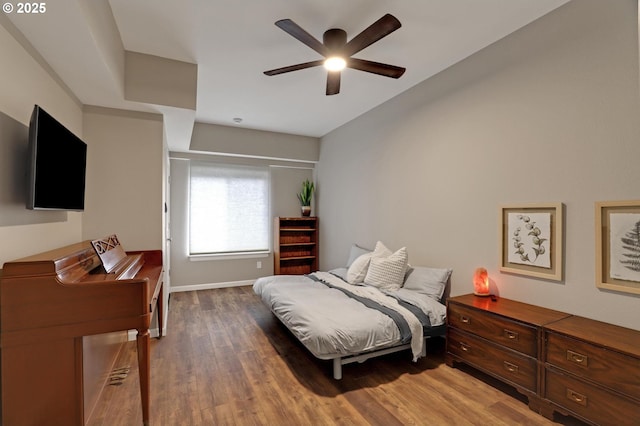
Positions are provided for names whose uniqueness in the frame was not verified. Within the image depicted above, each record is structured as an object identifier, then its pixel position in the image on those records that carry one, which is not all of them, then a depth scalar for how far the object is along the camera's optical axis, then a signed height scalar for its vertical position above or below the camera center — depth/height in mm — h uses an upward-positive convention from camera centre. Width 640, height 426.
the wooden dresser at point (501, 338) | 2006 -901
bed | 2332 -847
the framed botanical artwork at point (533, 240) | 2213 -191
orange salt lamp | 2592 -579
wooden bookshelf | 5402 -580
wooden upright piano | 1504 -596
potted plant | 5699 +307
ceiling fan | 1959 +1210
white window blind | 5215 +67
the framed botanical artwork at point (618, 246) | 1828 -186
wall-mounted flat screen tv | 1666 +290
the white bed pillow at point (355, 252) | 4152 -533
